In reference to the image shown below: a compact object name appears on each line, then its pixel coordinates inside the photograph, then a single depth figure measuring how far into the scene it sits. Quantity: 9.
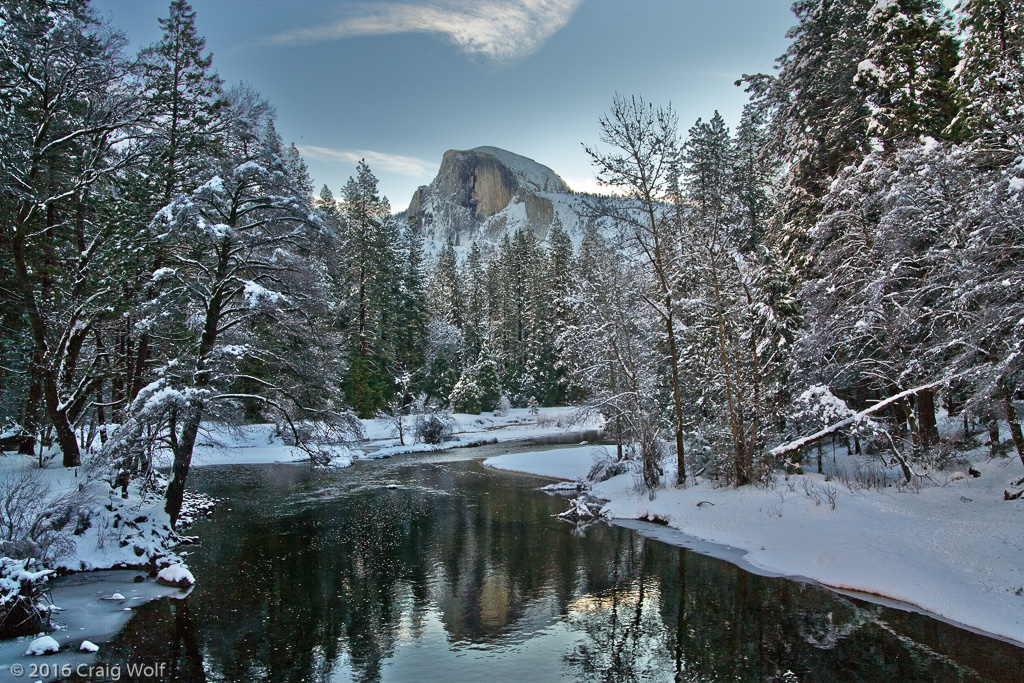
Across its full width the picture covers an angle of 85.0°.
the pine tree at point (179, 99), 15.46
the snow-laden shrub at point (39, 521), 8.98
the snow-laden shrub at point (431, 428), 34.12
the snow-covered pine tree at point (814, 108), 17.11
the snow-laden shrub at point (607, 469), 20.89
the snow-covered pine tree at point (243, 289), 12.05
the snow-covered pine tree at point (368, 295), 40.75
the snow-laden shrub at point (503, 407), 50.10
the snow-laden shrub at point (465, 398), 46.84
